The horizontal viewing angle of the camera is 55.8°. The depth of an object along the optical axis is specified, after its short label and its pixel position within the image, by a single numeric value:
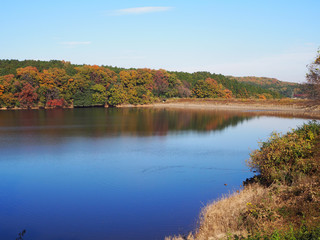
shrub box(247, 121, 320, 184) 11.94
